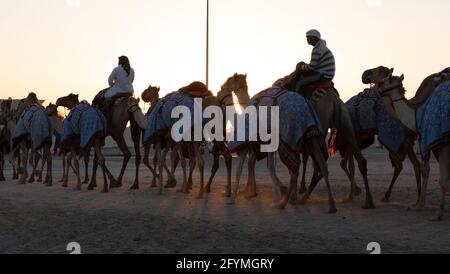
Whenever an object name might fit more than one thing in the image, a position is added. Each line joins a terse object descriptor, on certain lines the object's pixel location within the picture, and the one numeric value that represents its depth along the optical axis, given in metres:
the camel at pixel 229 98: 13.23
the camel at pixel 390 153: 11.75
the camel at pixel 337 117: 11.33
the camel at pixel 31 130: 16.47
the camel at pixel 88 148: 14.77
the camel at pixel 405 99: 10.74
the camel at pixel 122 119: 15.52
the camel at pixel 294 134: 10.60
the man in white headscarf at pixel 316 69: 11.33
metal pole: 43.97
